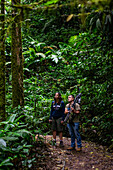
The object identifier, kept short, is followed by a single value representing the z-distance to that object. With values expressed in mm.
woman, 5539
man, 5043
